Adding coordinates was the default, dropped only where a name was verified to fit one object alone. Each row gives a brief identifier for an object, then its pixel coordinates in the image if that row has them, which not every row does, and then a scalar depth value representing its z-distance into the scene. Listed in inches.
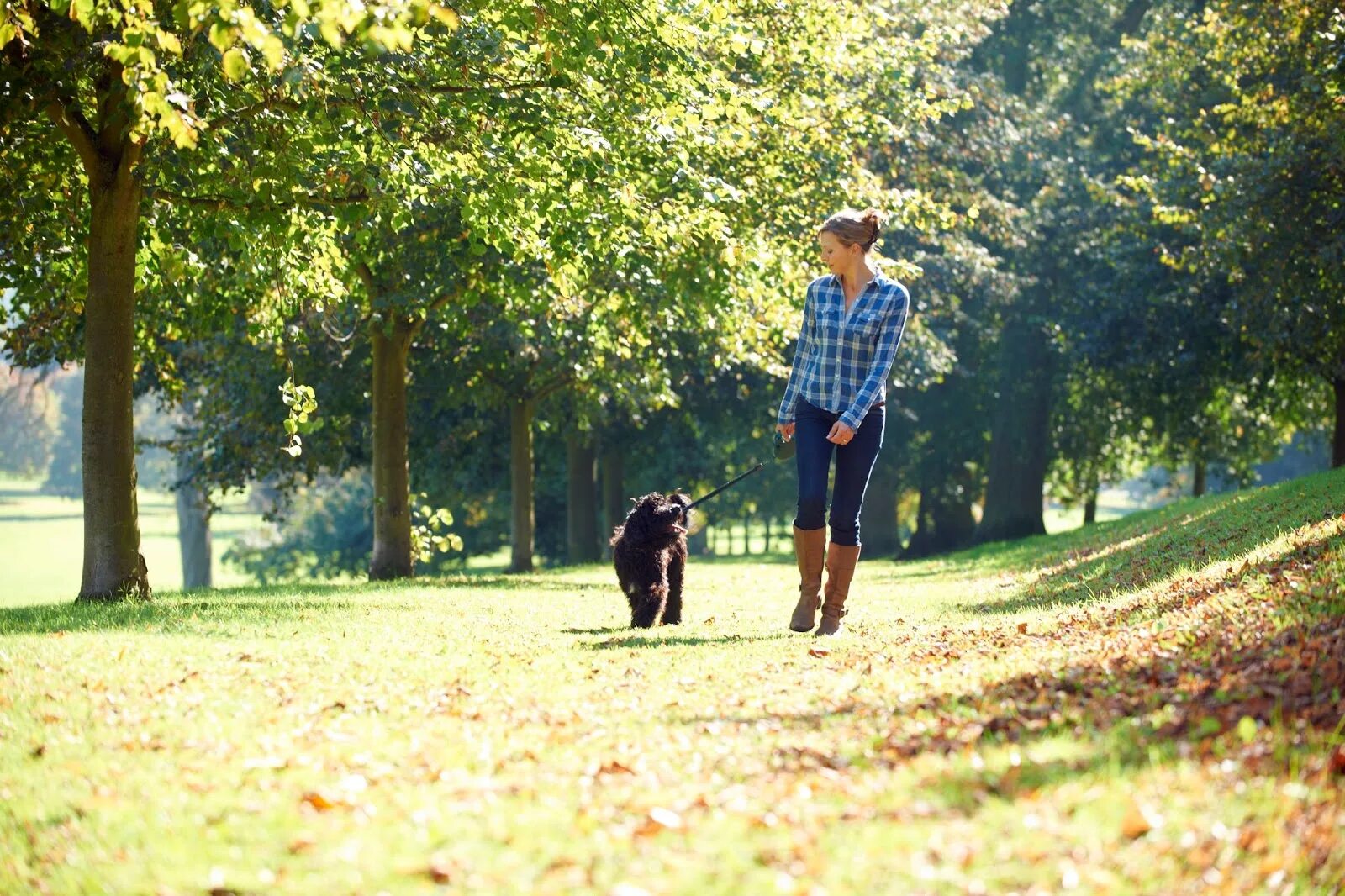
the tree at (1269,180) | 1444.4
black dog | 784.3
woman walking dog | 669.3
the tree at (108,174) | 783.7
